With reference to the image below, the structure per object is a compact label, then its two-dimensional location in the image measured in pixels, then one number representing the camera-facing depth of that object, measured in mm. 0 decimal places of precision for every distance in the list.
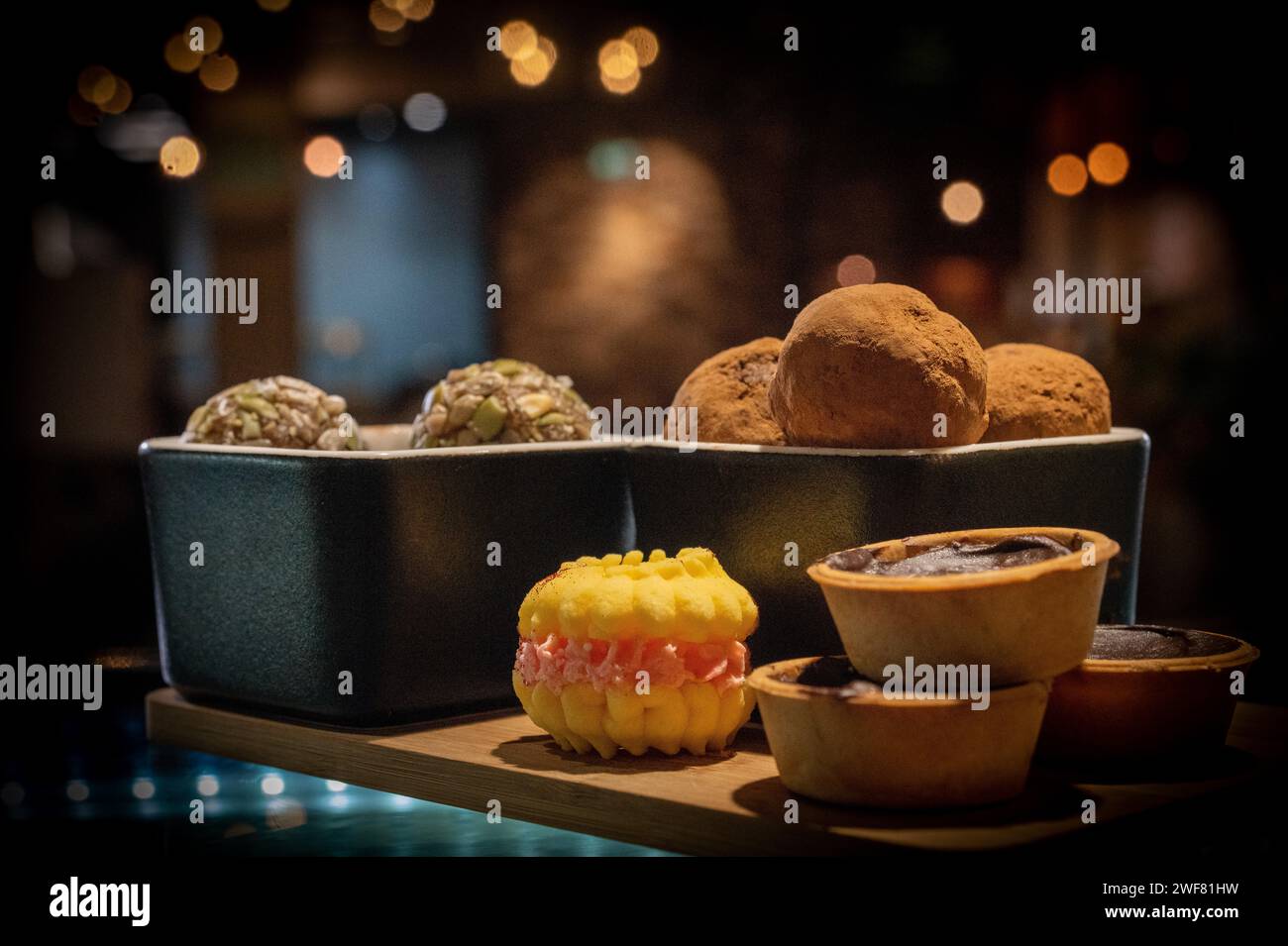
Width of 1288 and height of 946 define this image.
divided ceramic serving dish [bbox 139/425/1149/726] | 439
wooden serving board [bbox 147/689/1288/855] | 384
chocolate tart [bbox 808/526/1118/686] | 385
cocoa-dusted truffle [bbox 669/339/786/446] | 460
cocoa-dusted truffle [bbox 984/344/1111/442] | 460
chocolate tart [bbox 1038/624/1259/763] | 410
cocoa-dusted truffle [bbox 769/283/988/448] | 433
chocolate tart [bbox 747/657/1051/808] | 383
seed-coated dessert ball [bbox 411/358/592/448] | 480
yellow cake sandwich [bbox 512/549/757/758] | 421
